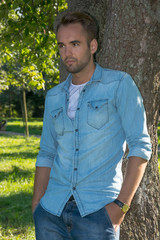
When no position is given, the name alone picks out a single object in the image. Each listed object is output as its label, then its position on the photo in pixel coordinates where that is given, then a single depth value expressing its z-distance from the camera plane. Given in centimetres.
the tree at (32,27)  657
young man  226
